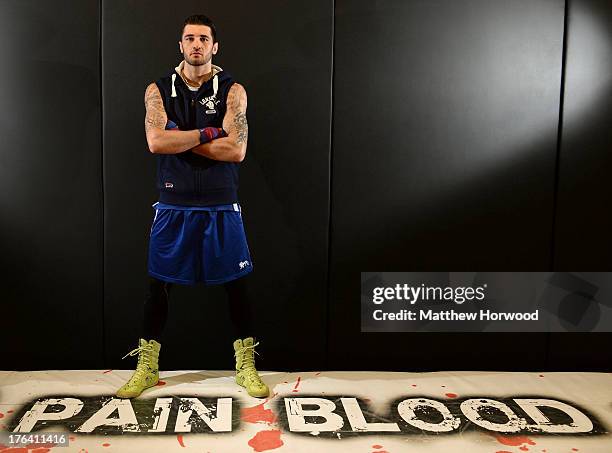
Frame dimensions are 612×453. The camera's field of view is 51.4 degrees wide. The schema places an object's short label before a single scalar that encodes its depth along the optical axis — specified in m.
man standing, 2.79
